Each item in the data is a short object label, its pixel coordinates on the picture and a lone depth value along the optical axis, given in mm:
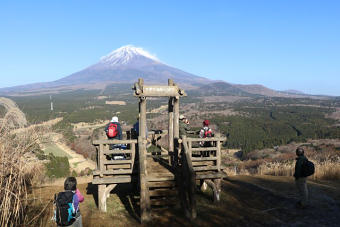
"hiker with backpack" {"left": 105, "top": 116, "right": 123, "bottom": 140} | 8172
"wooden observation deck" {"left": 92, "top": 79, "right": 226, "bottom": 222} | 6910
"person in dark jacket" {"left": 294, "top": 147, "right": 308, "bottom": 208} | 7211
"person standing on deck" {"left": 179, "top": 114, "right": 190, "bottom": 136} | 9211
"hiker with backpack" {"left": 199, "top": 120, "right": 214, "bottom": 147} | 9094
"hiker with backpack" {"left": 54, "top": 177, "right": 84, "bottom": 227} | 4684
